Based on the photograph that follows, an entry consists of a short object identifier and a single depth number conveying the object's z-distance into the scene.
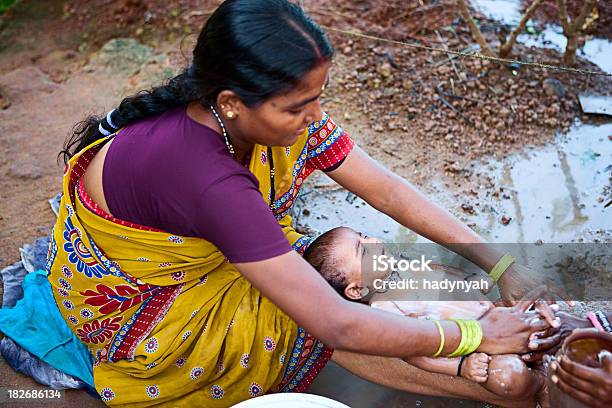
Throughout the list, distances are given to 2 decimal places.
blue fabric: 2.39
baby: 2.30
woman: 1.73
